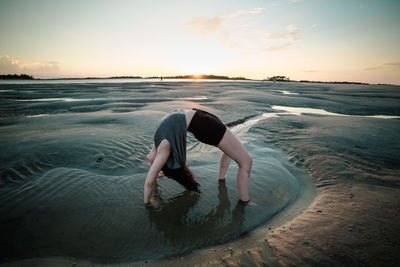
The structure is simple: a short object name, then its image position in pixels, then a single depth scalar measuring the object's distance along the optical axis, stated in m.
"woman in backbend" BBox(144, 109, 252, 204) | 2.94
